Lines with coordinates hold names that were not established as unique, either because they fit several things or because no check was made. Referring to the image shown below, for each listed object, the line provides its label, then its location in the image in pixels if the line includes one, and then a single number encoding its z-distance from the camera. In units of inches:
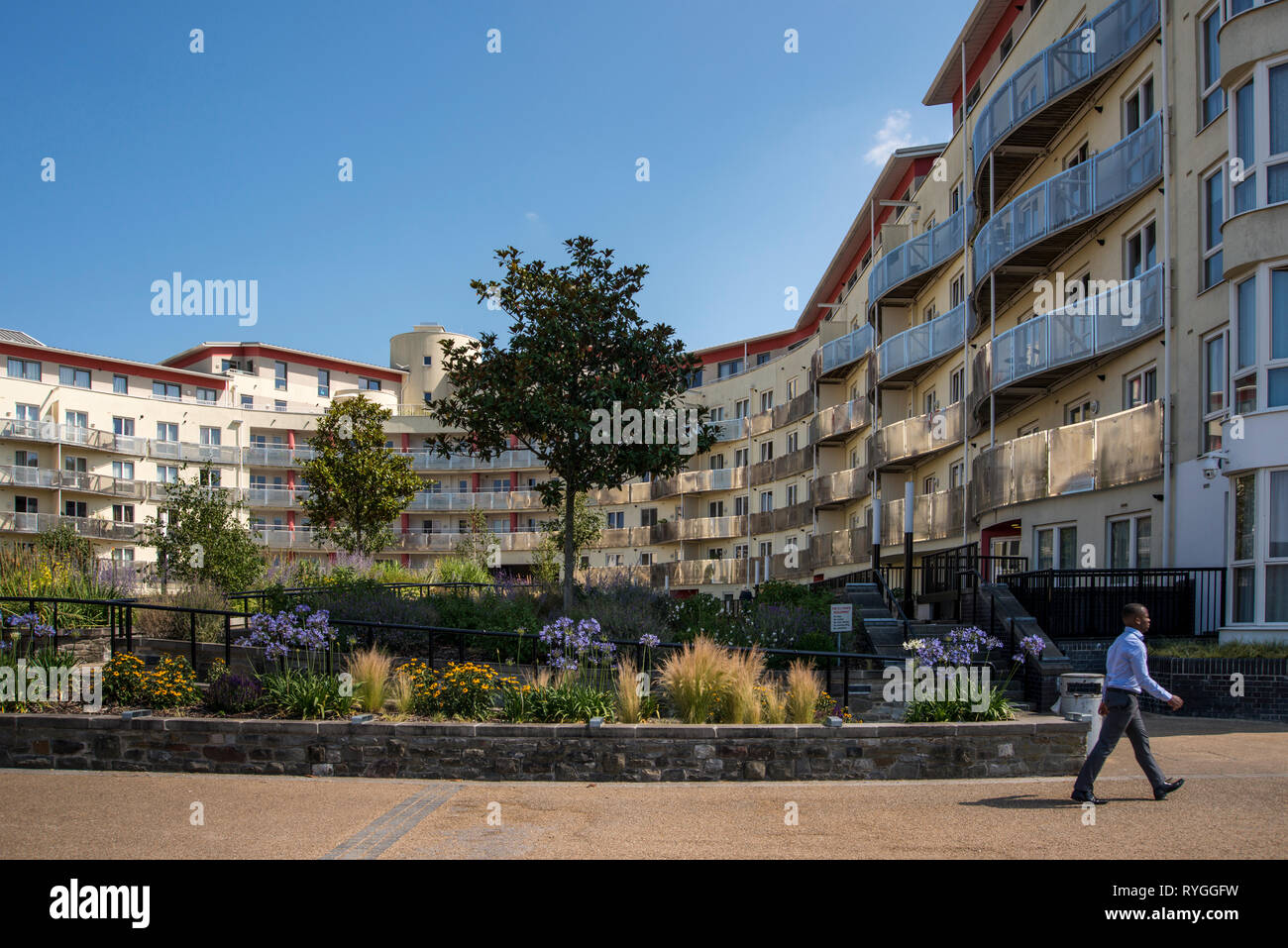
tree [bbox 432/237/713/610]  812.6
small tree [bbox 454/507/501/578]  2448.1
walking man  368.8
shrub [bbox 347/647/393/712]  478.0
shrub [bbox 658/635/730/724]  458.6
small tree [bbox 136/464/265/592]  1331.2
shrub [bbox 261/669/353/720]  460.1
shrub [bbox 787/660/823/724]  457.7
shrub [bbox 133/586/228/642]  715.4
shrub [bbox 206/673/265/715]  470.6
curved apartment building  682.8
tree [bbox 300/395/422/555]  1608.0
